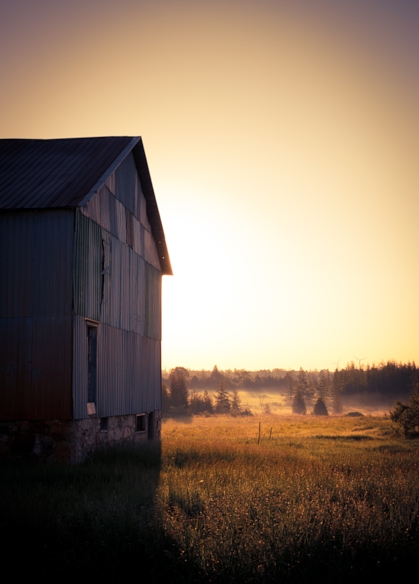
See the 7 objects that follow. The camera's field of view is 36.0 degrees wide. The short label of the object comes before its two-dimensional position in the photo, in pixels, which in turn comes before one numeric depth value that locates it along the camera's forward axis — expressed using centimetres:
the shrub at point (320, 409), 10306
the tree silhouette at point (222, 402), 10916
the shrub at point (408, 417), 3941
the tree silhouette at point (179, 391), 9150
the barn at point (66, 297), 1628
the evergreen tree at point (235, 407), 10266
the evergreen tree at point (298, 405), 12700
